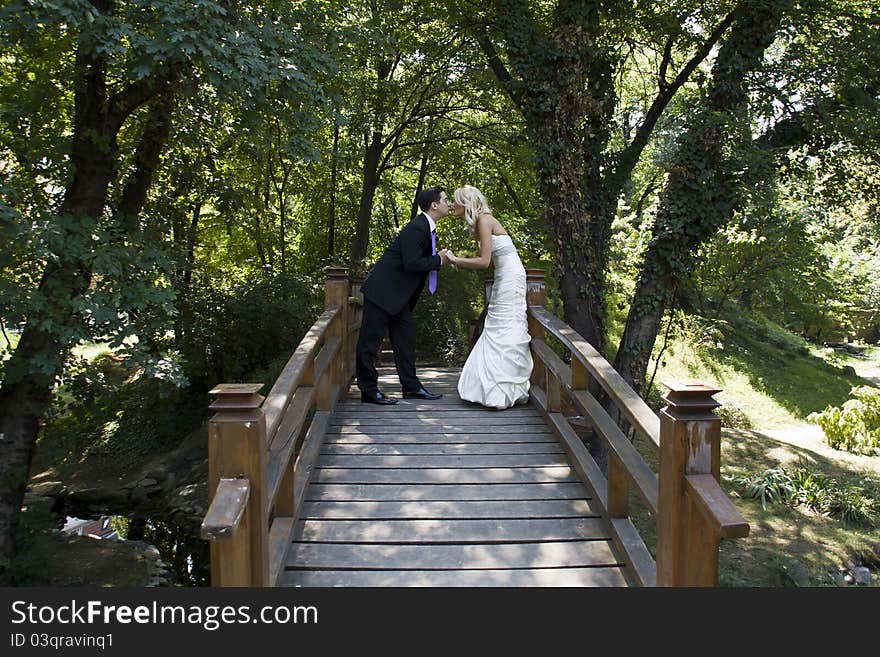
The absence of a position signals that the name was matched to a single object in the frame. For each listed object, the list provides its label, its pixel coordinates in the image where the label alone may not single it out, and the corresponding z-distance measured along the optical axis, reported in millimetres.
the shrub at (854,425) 12312
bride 6188
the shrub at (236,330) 11266
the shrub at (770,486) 9688
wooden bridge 3064
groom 5887
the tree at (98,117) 4902
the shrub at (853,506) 9031
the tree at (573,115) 8656
